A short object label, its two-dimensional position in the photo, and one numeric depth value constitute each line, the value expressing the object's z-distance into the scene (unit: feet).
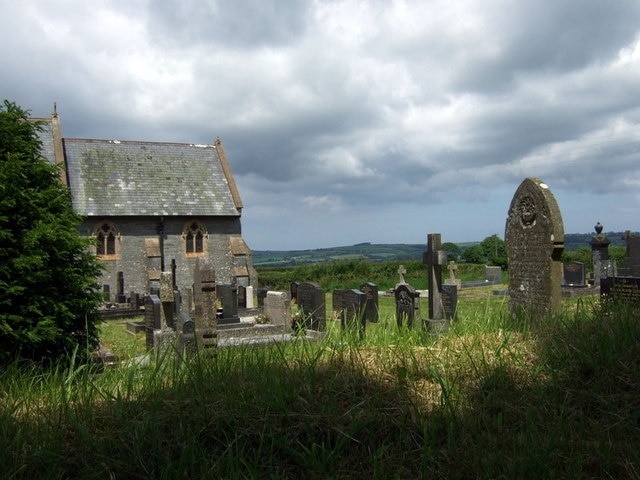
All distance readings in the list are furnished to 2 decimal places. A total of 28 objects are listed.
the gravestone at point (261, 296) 60.04
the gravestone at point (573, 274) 73.61
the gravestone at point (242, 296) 76.28
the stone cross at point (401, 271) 76.13
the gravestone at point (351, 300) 41.96
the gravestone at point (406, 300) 42.22
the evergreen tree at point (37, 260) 21.11
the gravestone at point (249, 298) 77.71
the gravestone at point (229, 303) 55.62
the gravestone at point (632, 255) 69.69
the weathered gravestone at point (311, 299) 43.66
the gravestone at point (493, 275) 95.91
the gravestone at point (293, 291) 60.21
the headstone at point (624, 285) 32.62
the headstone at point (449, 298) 43.18
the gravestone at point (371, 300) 47.55
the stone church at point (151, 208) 99.96
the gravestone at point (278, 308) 49.88
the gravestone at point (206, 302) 31.81
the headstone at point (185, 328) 30.46
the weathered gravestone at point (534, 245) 31.63
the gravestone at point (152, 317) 42.99
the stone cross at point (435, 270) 34.53
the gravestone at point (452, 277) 81.25
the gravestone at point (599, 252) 71.72
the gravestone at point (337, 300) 50.10
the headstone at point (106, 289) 84.20
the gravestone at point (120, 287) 83.62
